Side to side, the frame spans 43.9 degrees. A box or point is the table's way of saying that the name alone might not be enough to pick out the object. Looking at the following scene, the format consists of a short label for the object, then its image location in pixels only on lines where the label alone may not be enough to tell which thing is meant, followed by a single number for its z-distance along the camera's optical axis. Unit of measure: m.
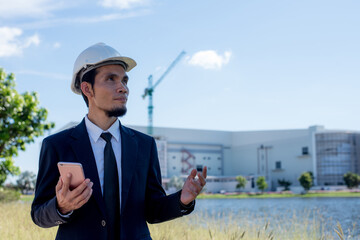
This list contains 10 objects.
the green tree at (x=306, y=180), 67.50
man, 2.32
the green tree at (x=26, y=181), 55.64
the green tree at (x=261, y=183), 70.24
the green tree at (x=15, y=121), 12.41
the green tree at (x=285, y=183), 83.09
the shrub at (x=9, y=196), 18.83
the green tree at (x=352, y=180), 69.25
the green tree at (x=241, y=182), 77.44
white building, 86.31
